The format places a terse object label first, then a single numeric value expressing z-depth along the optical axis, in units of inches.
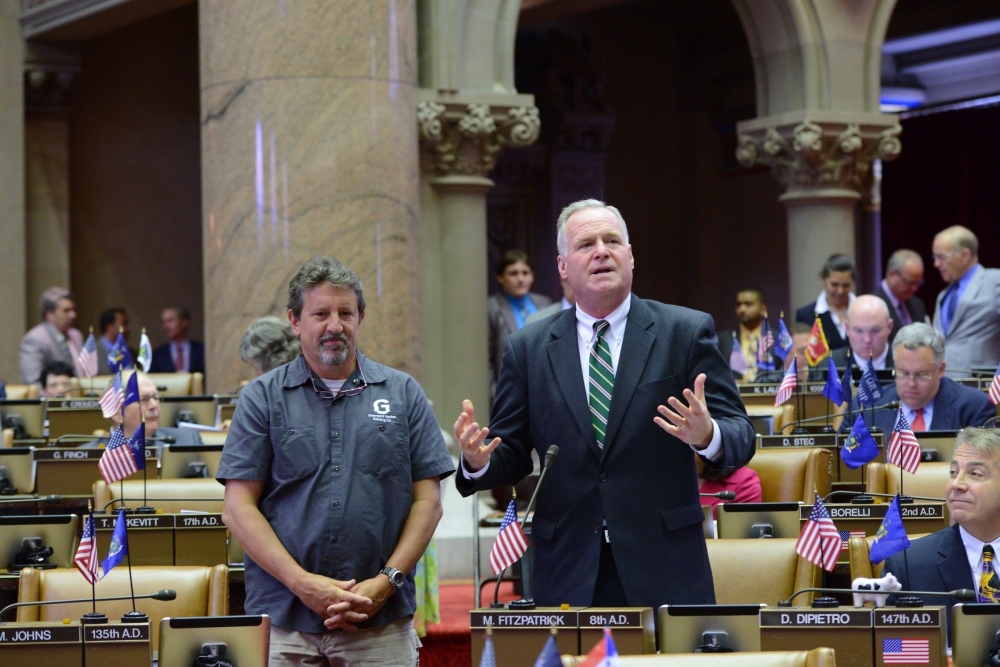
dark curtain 570.6
